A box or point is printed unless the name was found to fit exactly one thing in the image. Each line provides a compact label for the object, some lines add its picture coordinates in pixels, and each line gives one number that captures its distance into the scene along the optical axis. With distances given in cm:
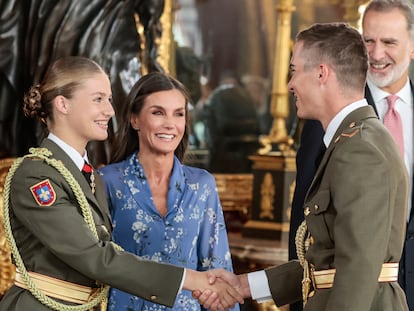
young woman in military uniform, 436
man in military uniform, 387
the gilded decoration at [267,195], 1018
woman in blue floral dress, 521
